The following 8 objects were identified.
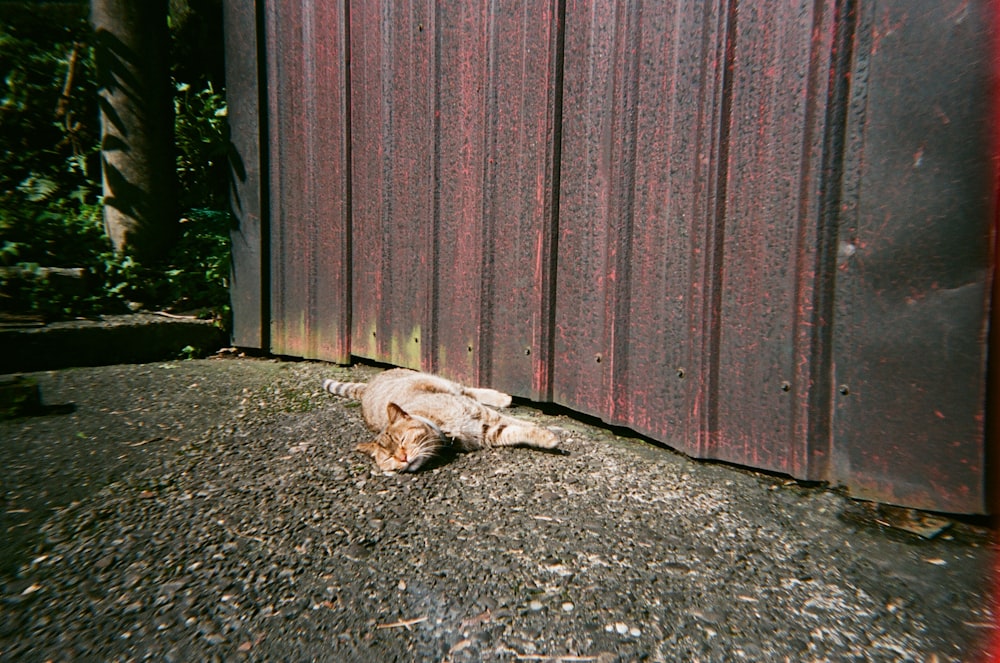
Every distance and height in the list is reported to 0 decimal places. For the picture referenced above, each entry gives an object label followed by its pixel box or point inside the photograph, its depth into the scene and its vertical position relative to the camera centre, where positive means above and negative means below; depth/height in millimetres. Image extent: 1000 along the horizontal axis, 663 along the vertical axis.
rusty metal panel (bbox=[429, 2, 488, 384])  3326 +786
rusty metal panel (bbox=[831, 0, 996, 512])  1813 +208
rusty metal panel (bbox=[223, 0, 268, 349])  4496 +1038
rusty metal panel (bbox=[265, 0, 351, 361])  4156 +1000
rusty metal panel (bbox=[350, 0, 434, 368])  3650 +922
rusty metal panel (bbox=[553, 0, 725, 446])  2441 +483
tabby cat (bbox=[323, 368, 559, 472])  2650 -512
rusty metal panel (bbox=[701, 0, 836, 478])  2135 +325
